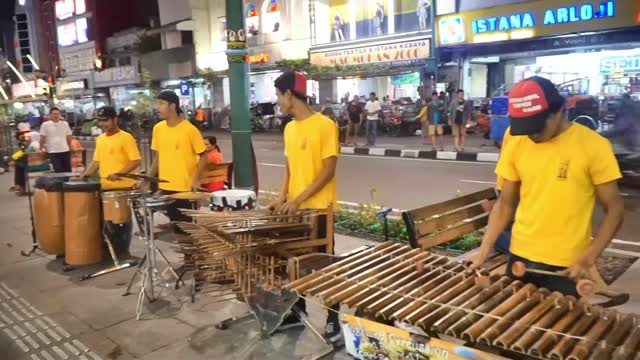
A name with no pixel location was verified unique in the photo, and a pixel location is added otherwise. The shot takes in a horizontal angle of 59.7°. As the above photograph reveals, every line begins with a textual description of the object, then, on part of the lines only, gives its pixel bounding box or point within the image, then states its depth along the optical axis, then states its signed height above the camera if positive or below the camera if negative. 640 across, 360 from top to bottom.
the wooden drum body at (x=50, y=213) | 6.40 -1.09
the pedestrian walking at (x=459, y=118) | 15.97 -0.51
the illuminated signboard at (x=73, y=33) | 43.38 +6.82
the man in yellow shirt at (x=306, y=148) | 3.90 -0.28
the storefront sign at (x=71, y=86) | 41.66 +2.43
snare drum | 4.55 -0.74
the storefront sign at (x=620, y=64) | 16.45 +0.92
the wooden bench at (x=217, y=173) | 7.21 -0.81
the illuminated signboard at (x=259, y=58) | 27.23 +2.50
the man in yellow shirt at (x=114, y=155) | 6.20 -0.43
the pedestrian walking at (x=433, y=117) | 16.64 -0.44
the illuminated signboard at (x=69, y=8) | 43.67 +8.80
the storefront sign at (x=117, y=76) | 36.05 +2.66
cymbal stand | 4.91 -1.46
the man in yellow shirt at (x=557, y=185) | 2.57 -0.42
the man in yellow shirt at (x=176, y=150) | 5.45 -0.36
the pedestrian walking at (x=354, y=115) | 19.16 -0.33
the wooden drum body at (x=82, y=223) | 6.09 -1.15
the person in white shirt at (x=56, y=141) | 11.55 -0.47
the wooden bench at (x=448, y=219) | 4.11 -0.94
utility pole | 6.04 +0.18
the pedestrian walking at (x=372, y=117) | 18.20 -0.39
